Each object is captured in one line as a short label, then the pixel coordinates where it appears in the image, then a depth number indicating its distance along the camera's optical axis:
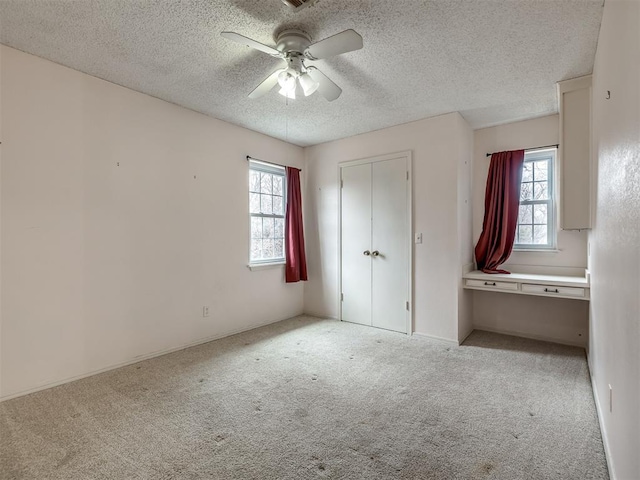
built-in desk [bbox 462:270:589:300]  3.07
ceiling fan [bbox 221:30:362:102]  1.92
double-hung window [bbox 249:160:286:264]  4.26
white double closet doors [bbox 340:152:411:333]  3.98
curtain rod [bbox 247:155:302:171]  4.10
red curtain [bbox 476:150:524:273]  3.79
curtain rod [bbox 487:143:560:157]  3.59
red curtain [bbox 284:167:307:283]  4.55
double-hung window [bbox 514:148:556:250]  3.71
